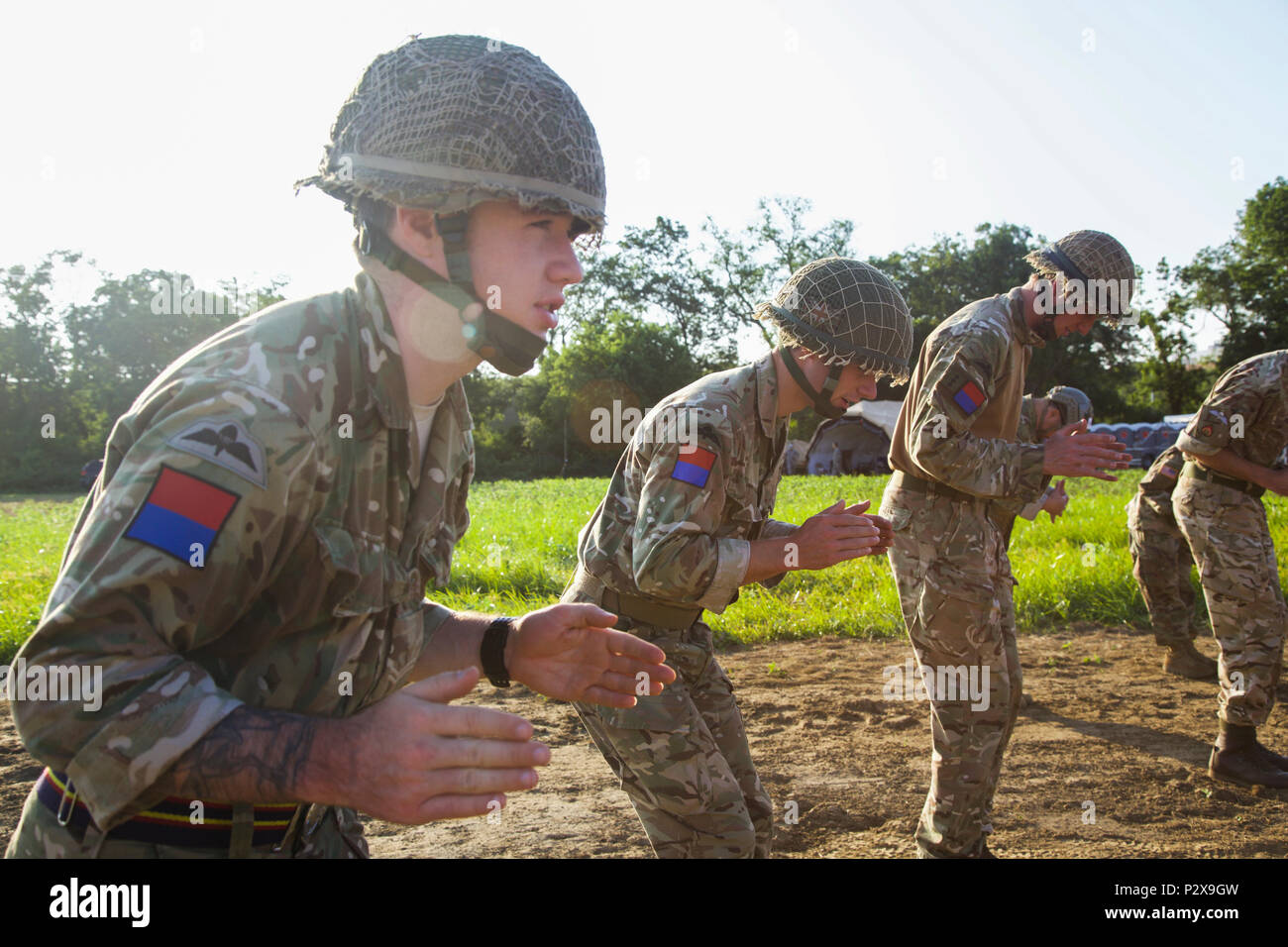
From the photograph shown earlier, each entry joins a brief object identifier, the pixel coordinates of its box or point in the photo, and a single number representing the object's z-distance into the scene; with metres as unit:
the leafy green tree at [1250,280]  44.59
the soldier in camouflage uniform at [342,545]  1.25
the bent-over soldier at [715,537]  2.87
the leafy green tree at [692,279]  58.56
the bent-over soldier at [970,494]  3.74
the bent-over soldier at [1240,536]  5.12
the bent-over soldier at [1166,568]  7.12
